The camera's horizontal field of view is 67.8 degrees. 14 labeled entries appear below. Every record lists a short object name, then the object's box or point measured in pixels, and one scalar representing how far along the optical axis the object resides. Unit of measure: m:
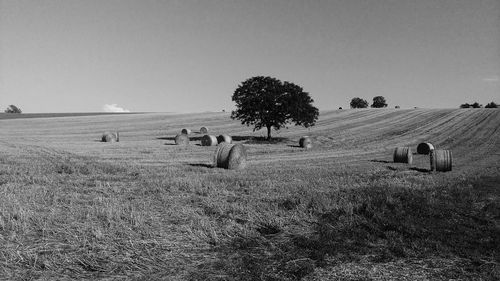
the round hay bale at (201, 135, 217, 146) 35.75
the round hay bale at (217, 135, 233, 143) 37.27
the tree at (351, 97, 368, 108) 134.48
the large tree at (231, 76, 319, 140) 44.03
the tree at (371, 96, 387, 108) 133.62
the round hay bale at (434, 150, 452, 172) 18.76
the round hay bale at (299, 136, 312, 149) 36.56
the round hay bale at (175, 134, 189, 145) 36.41
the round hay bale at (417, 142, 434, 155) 29.41
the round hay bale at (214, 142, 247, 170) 18.94
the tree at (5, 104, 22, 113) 126.81
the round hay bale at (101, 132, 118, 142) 40.75
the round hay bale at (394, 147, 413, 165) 22.70
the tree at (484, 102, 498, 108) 98.89
